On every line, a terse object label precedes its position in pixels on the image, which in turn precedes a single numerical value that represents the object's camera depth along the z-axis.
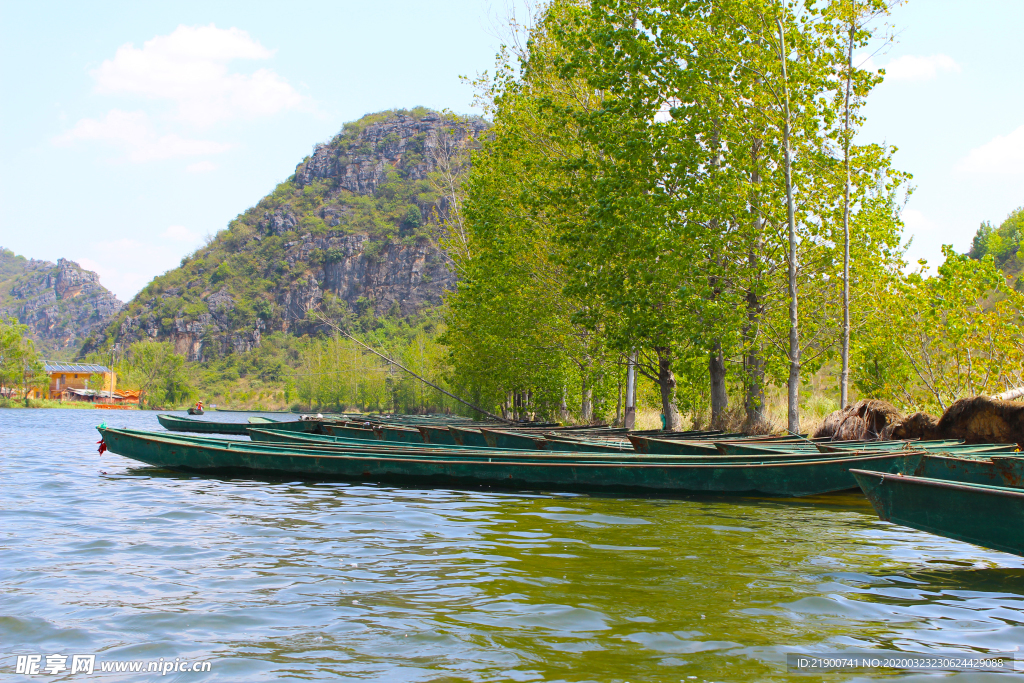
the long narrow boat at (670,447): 11.41
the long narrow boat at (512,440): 13.60
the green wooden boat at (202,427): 22.80
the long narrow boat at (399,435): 17.42
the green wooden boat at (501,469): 8.94
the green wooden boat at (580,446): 12.05
